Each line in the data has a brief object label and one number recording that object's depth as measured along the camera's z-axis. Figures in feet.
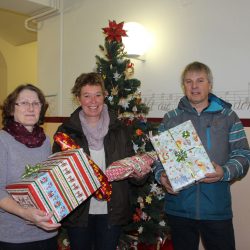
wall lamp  10.50
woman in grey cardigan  4.75
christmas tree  8.77
